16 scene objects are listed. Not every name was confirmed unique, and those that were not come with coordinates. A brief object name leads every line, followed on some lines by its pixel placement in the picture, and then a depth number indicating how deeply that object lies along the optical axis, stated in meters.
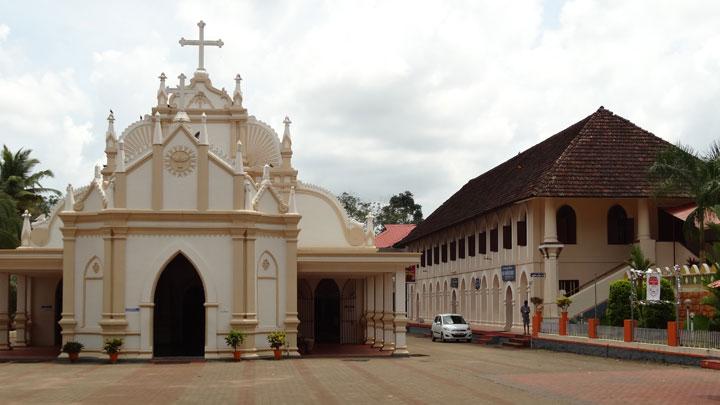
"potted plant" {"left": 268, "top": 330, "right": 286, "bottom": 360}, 27.16
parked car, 40.62
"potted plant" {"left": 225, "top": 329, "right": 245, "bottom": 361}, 26.52
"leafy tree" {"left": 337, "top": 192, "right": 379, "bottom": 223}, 102.69
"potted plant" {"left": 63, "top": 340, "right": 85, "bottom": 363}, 26.53
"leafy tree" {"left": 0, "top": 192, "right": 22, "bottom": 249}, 37.91
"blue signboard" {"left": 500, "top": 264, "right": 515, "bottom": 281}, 41.34
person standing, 36.78
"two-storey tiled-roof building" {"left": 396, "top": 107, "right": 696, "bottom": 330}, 37.00
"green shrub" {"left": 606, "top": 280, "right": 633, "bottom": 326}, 30.31
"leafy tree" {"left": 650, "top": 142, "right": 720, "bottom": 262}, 30.41
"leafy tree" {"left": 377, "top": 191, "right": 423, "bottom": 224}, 115.75
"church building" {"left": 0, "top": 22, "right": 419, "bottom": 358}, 26.94
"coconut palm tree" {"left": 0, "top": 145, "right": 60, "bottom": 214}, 48.31
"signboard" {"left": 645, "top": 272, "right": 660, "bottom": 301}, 27.19
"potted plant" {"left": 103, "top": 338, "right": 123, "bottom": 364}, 26.12
